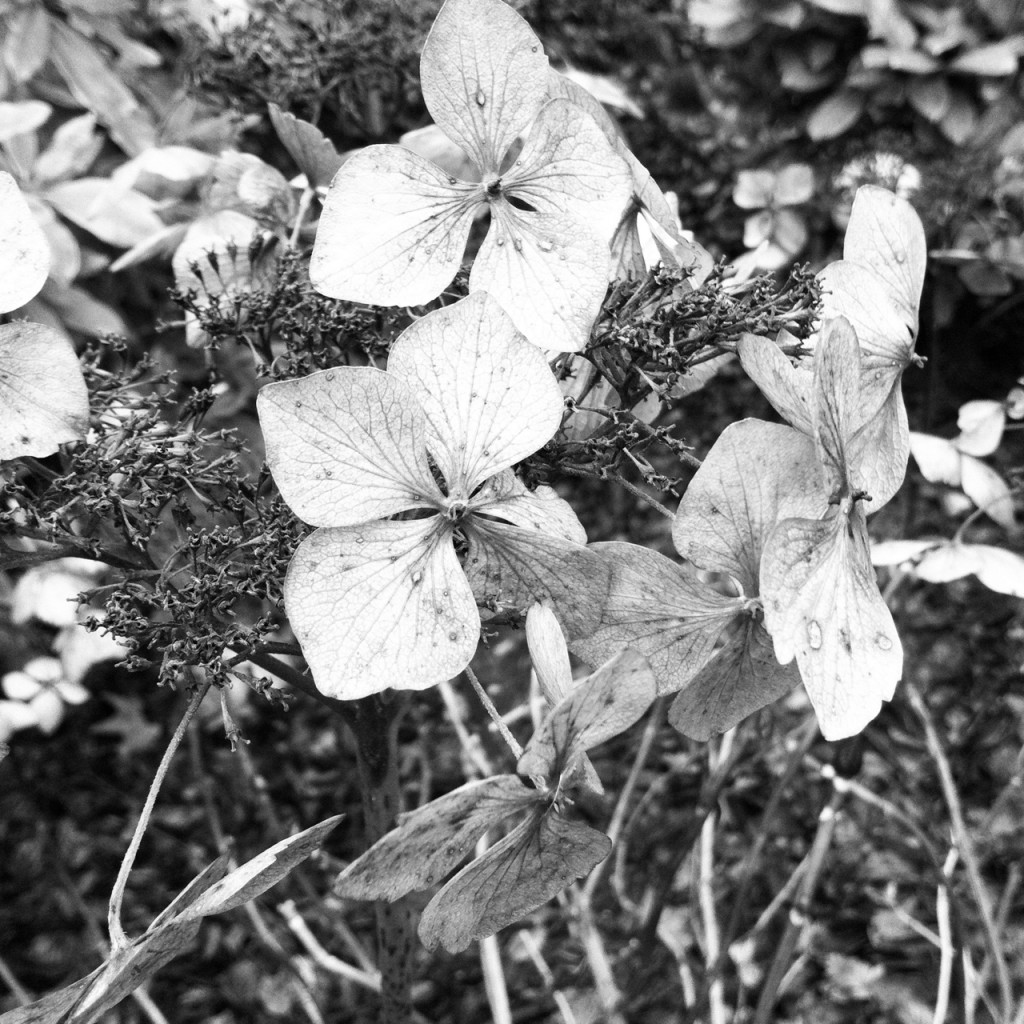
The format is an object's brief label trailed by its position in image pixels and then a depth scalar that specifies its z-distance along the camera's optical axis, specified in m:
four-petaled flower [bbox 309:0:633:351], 0.38
